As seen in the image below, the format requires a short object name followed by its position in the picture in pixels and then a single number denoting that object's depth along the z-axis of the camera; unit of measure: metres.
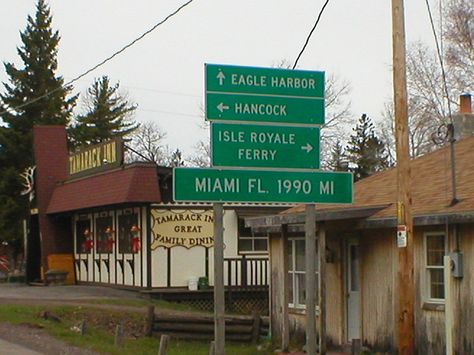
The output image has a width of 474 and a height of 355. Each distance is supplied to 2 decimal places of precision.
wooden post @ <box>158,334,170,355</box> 17.86
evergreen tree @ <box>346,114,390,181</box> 62.91
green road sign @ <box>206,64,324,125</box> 12.62
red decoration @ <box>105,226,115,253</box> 34.50
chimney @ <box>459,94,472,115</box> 23.61
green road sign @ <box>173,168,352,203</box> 12.24
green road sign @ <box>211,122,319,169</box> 12.62
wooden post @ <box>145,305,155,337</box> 23.81
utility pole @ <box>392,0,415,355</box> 14.69
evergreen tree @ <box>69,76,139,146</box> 62.97
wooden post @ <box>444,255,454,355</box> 15.02
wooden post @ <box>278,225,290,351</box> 20.77
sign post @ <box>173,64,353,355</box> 12.33
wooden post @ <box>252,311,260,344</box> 23.54
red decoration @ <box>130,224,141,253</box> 31.58
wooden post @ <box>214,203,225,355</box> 12.10
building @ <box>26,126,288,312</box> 31.19
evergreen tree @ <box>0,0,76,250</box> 54.72
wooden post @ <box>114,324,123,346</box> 21.46
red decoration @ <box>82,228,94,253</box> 36.84
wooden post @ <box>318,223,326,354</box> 19.09
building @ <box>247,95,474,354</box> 16.70
